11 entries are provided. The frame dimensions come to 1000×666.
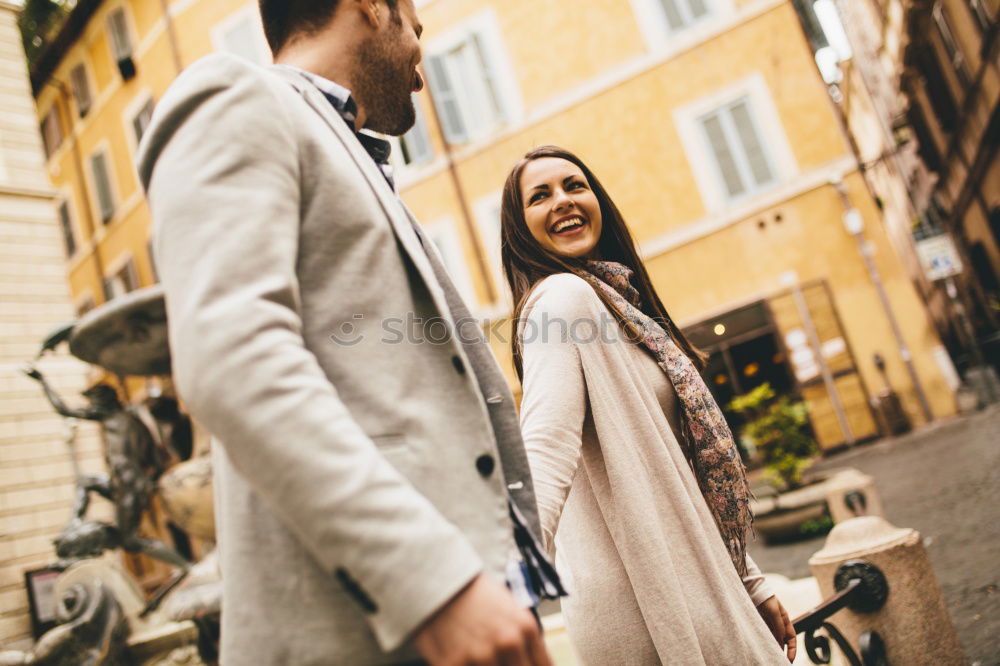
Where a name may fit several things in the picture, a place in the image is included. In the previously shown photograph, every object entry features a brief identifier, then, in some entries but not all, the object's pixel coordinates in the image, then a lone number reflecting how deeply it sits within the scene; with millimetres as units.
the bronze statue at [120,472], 5895
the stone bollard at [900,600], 2535
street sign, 12680
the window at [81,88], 18828
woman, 1417
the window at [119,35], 17359
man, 720
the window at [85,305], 19500
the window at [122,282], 17359
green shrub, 6758
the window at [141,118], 16969
